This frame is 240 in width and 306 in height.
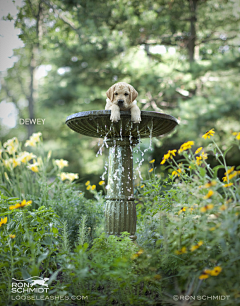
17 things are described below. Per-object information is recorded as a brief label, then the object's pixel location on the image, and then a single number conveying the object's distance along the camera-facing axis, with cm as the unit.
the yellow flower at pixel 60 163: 440
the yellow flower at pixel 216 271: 140
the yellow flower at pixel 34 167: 394
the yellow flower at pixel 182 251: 160
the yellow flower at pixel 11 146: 401
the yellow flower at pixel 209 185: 157
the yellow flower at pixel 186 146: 225
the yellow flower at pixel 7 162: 394
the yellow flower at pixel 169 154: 251
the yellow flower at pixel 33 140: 423
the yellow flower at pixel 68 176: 440
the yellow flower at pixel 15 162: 381
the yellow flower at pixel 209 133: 234
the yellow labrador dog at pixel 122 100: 263
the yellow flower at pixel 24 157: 381
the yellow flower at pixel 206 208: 147
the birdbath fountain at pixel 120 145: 273
